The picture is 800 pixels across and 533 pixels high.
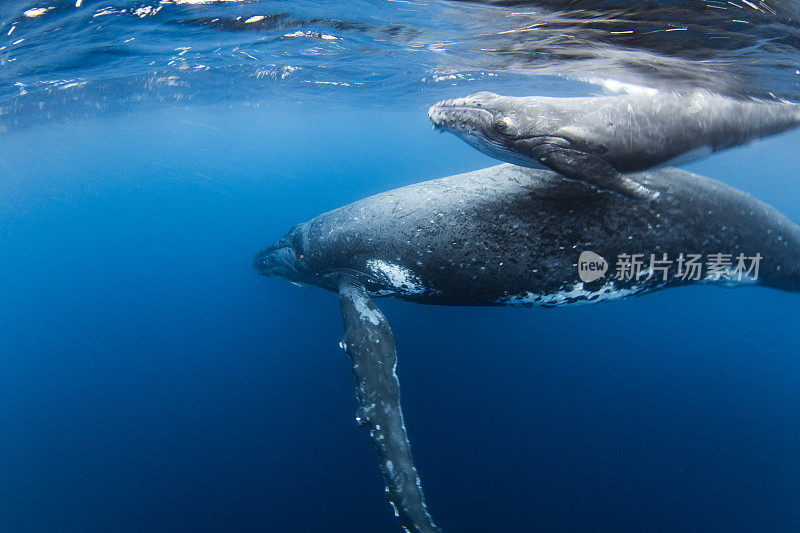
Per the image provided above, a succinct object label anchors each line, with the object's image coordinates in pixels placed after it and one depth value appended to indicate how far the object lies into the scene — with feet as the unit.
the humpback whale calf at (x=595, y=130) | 9.68
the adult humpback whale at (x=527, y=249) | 13.47
